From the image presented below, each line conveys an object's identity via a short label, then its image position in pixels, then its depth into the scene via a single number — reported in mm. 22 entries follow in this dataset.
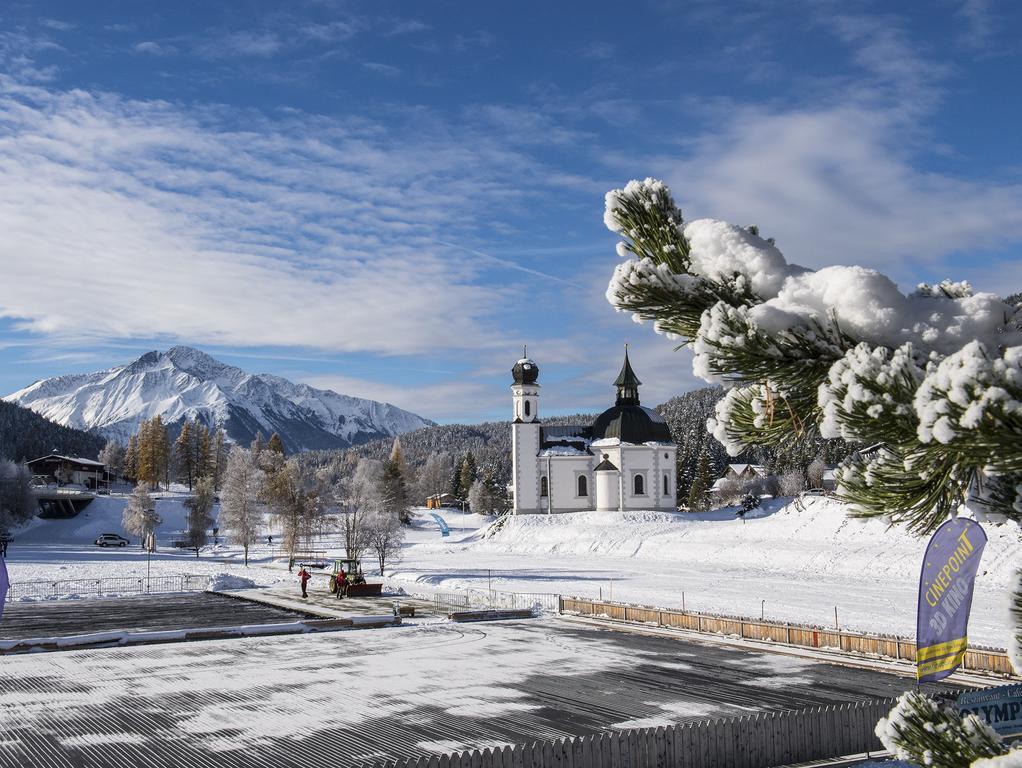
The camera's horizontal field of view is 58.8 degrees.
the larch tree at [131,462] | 166625
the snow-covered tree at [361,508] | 65312
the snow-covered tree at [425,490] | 187512
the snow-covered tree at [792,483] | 123062
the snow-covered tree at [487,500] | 135375
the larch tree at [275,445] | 179425
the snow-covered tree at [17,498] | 102625
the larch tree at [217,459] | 160375
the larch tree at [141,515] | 93250
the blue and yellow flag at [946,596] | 12156
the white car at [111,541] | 97250
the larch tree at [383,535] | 66312
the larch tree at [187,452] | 158000
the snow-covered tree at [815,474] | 128625
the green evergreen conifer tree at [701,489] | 118250
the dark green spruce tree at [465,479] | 155250
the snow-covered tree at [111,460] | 191375
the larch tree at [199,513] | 89062
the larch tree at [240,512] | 79938
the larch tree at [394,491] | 115631
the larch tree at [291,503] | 75000
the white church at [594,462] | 91938
